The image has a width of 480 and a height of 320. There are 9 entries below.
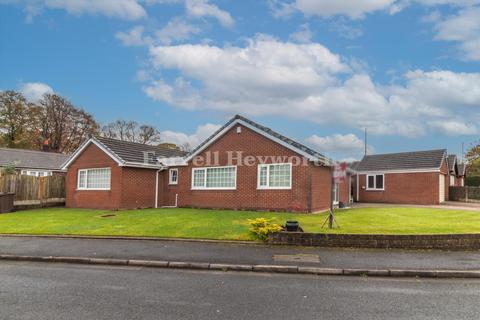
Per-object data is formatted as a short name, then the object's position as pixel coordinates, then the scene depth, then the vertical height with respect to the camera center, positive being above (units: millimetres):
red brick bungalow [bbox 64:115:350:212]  18266 +355
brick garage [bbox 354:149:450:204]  28147 +472
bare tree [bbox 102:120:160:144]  56531 +7348
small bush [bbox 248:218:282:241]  11258 -1444
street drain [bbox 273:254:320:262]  9172 -1959
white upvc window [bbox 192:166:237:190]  20141 +169
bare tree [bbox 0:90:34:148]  46531 +7496
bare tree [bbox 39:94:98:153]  49125 +7779
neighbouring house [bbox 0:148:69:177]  35219 +1802
